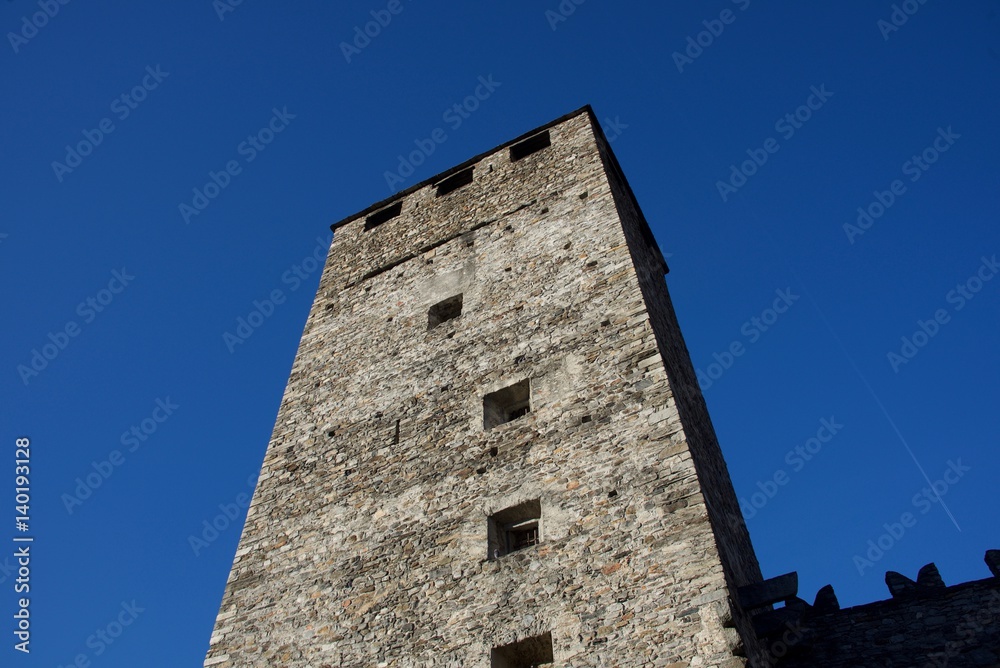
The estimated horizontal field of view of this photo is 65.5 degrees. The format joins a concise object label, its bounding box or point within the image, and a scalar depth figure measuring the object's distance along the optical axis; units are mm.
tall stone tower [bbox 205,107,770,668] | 6664
